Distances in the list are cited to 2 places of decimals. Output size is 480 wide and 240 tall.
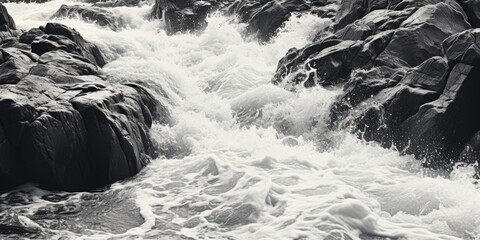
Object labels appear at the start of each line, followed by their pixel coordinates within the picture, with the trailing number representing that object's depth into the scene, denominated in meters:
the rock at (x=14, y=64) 12.12
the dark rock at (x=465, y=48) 11.79
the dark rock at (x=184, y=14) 25.62
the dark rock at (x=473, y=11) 16.36
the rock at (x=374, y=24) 16.06
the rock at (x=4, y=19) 17.05
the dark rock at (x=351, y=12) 19.06
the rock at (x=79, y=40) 16.69
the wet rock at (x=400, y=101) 12.38
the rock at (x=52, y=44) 14.86
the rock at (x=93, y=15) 26.19
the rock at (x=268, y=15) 22.66
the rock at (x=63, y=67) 12.72
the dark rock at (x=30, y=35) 15.81
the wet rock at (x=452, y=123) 11.62
